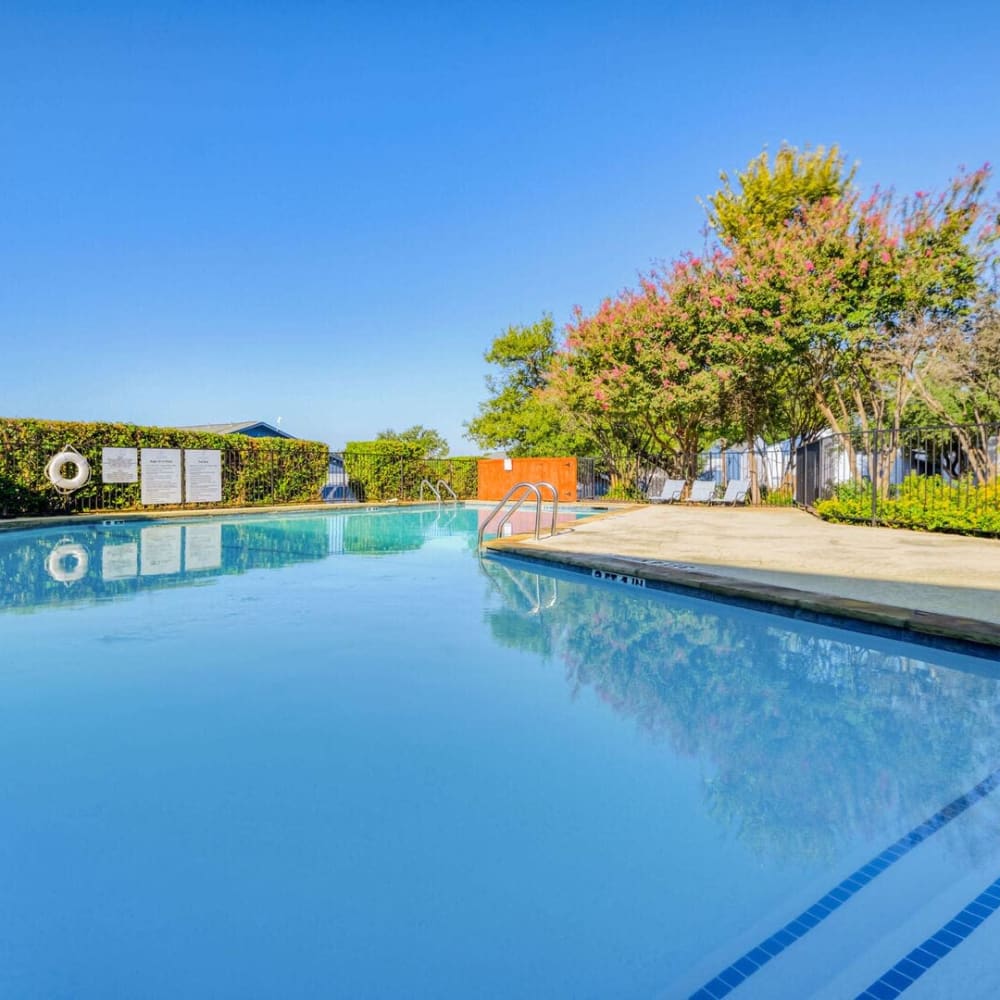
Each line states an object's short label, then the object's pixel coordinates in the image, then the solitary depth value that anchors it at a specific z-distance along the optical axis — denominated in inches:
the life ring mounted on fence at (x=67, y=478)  501.4
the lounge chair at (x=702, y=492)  652.1
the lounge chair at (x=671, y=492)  673.1
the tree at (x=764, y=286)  518.9
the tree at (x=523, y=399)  1013.8
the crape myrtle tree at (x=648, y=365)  593.6
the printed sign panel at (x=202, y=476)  605.0
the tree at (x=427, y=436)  1341.0
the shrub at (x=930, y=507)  323.6
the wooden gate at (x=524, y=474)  805.2
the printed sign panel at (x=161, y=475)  577.3
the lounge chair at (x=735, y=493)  628.1
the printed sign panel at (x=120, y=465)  549.0
